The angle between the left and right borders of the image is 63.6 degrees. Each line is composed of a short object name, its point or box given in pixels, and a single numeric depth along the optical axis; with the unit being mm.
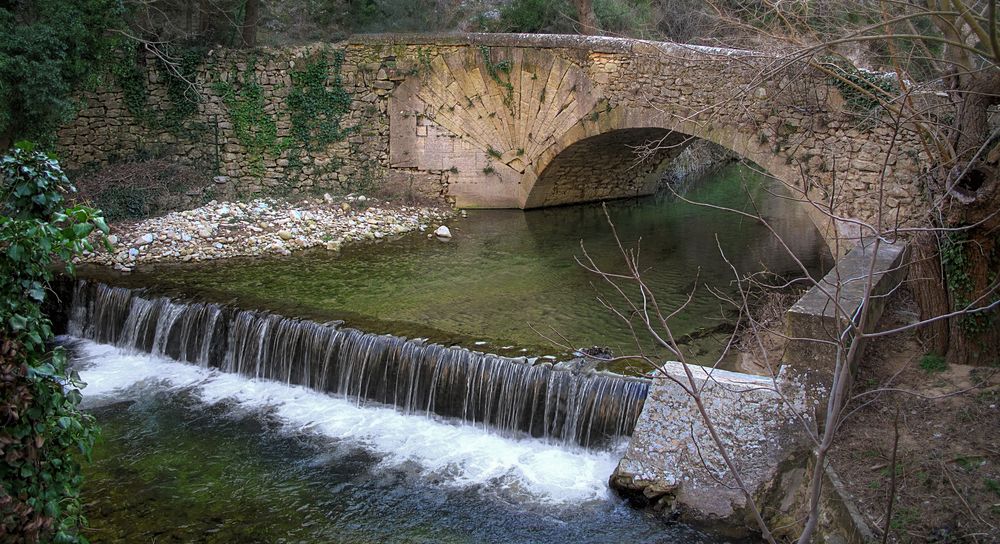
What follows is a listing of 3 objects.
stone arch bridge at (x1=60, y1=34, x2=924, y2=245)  12055
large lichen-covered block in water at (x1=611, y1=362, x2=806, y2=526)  5180
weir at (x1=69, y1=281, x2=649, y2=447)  6418
